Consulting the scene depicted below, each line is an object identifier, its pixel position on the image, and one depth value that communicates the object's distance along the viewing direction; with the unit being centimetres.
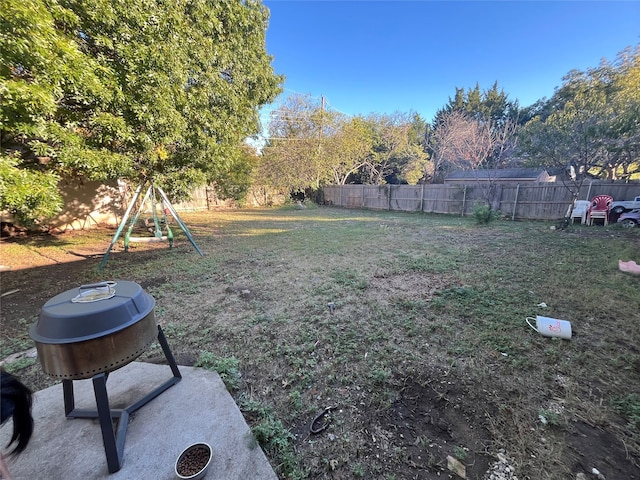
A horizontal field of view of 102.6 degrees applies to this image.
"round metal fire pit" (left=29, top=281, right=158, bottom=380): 113
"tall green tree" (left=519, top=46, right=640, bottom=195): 680
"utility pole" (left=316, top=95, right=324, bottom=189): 1503
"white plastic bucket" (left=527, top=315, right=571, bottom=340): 232
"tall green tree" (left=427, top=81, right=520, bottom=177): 1612
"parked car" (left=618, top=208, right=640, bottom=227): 686
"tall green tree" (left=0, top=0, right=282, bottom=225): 248
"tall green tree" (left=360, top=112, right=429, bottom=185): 1791
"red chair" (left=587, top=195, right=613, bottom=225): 744
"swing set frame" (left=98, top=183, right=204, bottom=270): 465
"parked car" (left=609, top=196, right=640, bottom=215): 708
